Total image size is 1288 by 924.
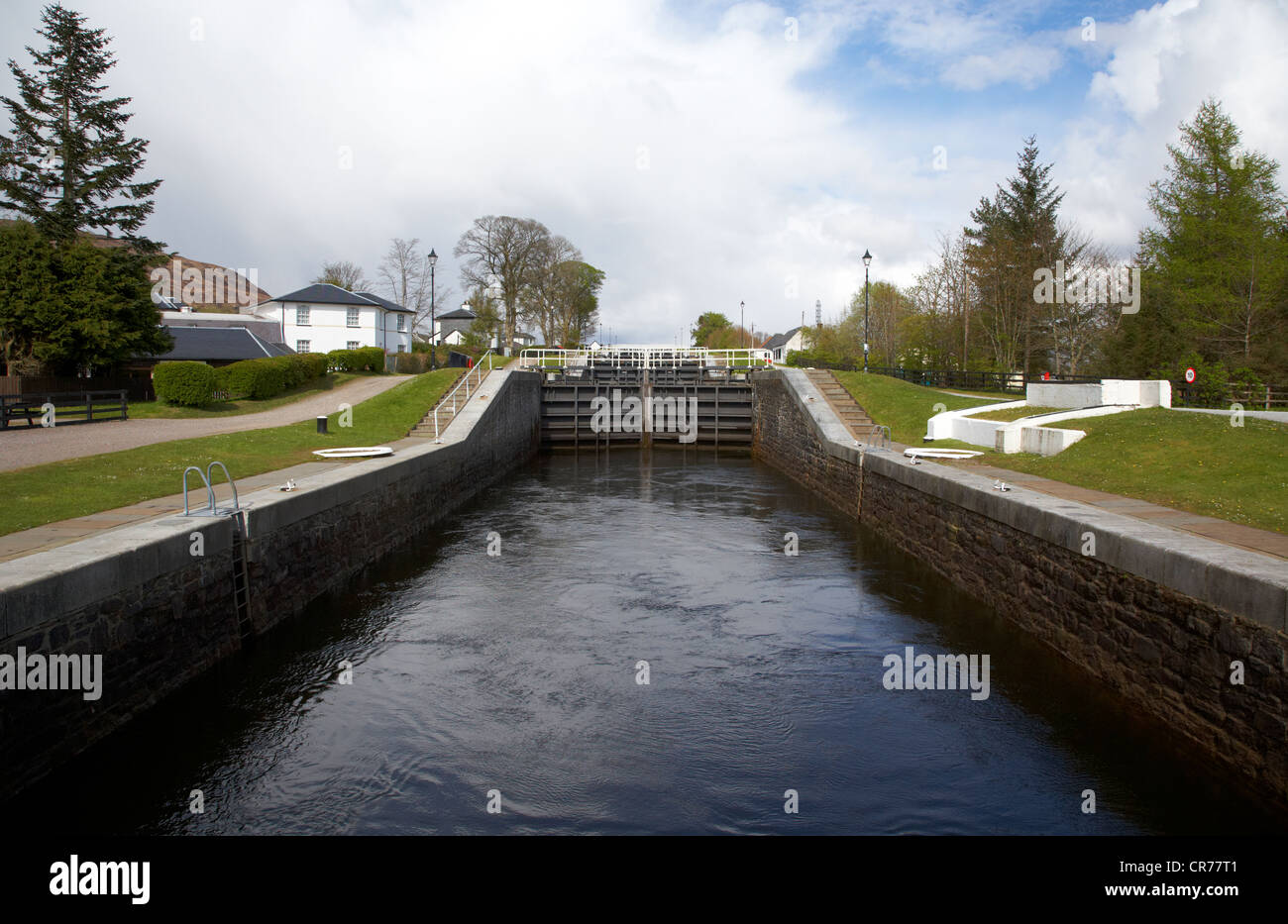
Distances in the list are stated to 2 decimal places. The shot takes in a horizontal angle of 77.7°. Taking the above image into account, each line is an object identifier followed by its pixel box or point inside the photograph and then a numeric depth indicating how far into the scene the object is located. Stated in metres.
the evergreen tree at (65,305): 23.77
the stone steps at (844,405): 23.22
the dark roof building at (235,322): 53.72
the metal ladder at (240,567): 9.19
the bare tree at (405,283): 86.19
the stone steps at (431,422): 21.83
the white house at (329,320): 55.78
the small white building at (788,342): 102.31
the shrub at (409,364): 44.91
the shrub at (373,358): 36.75
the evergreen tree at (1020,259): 43.19
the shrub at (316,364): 30.52
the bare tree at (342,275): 87.51
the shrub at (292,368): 28.12
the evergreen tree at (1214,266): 33.22
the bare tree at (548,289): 64.88
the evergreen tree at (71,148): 26.78
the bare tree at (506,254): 63.00
